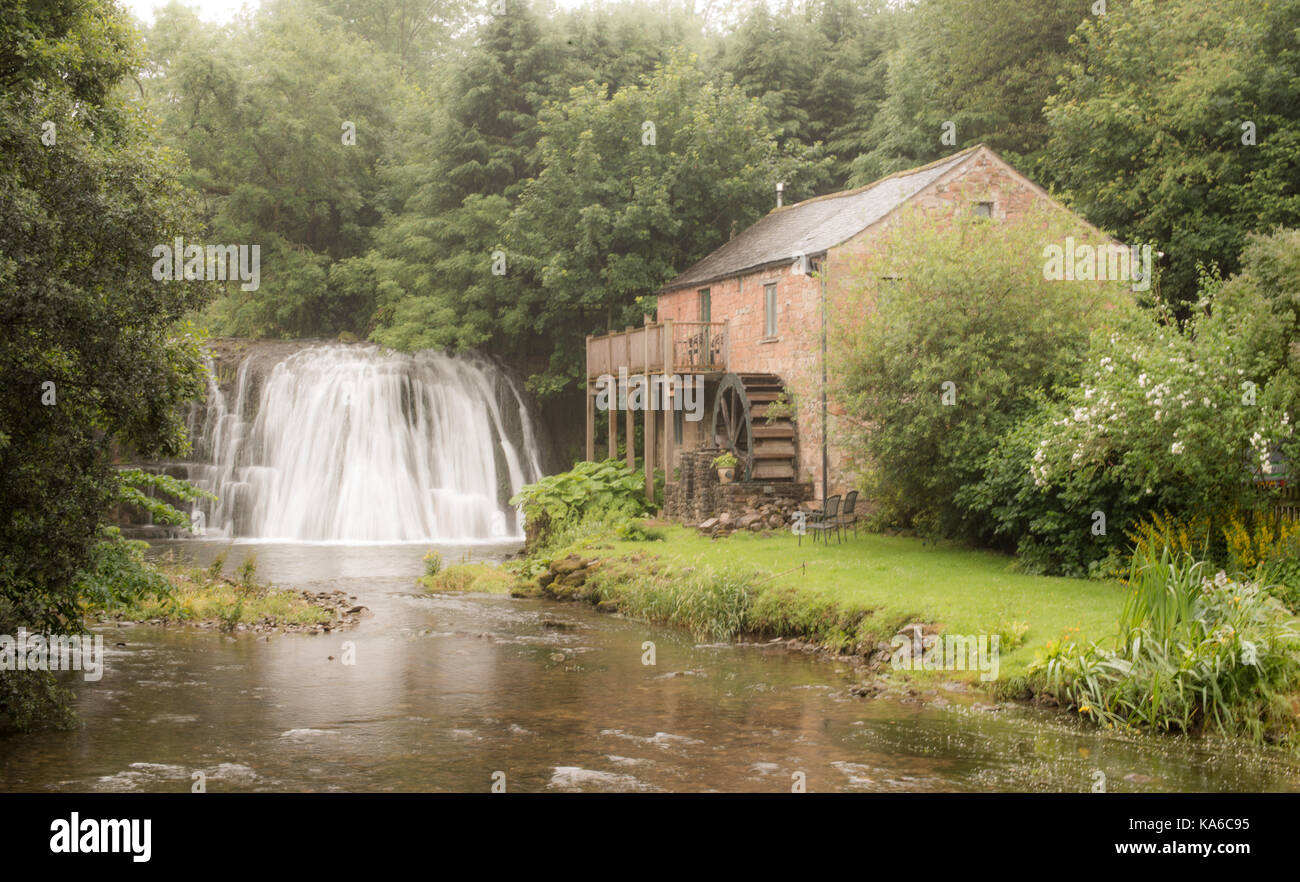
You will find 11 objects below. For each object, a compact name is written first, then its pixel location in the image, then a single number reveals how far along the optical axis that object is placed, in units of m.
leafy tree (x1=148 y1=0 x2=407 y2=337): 40.59
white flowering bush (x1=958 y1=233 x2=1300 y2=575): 13.60
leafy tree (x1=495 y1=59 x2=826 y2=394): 33.56
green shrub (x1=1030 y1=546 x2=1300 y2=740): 10.27
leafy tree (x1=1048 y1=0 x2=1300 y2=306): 25.16
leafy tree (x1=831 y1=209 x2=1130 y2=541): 18.34
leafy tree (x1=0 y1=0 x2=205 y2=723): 9.34
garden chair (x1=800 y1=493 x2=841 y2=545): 20.88
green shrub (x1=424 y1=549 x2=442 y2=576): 22.08
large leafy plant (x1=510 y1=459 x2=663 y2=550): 25.97
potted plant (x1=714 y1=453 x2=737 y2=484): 25.20
